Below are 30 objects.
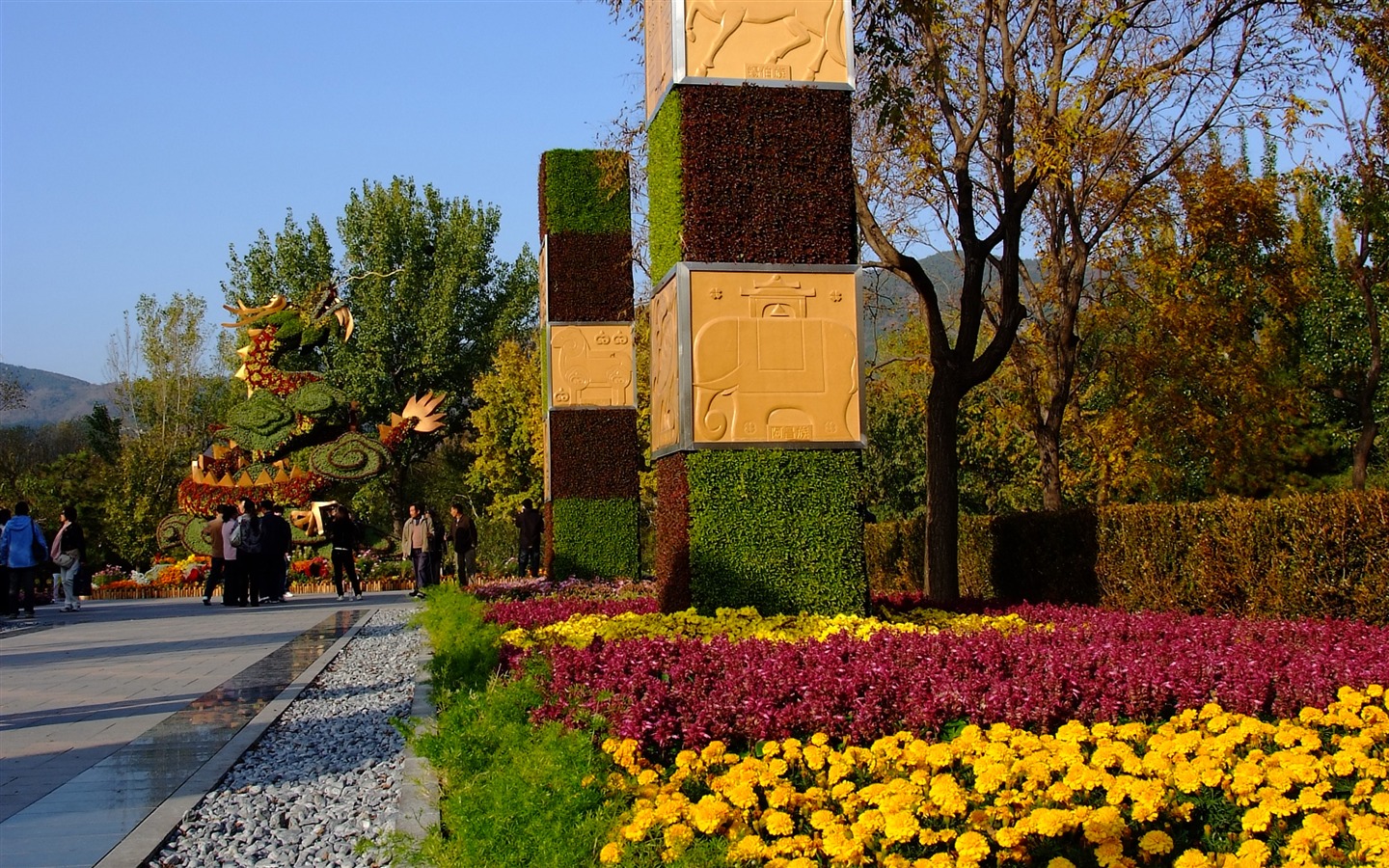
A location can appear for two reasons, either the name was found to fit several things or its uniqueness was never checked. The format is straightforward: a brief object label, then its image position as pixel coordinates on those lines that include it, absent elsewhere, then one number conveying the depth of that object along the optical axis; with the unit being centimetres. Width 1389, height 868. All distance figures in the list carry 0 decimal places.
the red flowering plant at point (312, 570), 2730
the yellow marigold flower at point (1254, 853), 391
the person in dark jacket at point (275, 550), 2036
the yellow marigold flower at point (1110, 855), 402
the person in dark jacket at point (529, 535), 2298
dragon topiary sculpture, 2756
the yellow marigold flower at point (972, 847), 389
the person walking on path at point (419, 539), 2119
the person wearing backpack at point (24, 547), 1784
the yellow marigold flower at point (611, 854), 390
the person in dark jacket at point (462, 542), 2253
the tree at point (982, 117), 1388
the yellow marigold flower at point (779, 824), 423
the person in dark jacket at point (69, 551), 1977
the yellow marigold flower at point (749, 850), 402
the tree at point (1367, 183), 1443
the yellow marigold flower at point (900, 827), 404
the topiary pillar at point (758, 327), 968
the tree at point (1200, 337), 1931
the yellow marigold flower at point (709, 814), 421
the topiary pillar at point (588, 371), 1855
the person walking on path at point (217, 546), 2050
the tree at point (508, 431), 4191
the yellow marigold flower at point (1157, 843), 411
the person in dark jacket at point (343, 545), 2192
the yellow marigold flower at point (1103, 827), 414
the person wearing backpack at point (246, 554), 1989
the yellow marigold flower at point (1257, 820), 414
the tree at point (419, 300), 4534
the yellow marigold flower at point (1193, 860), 393
